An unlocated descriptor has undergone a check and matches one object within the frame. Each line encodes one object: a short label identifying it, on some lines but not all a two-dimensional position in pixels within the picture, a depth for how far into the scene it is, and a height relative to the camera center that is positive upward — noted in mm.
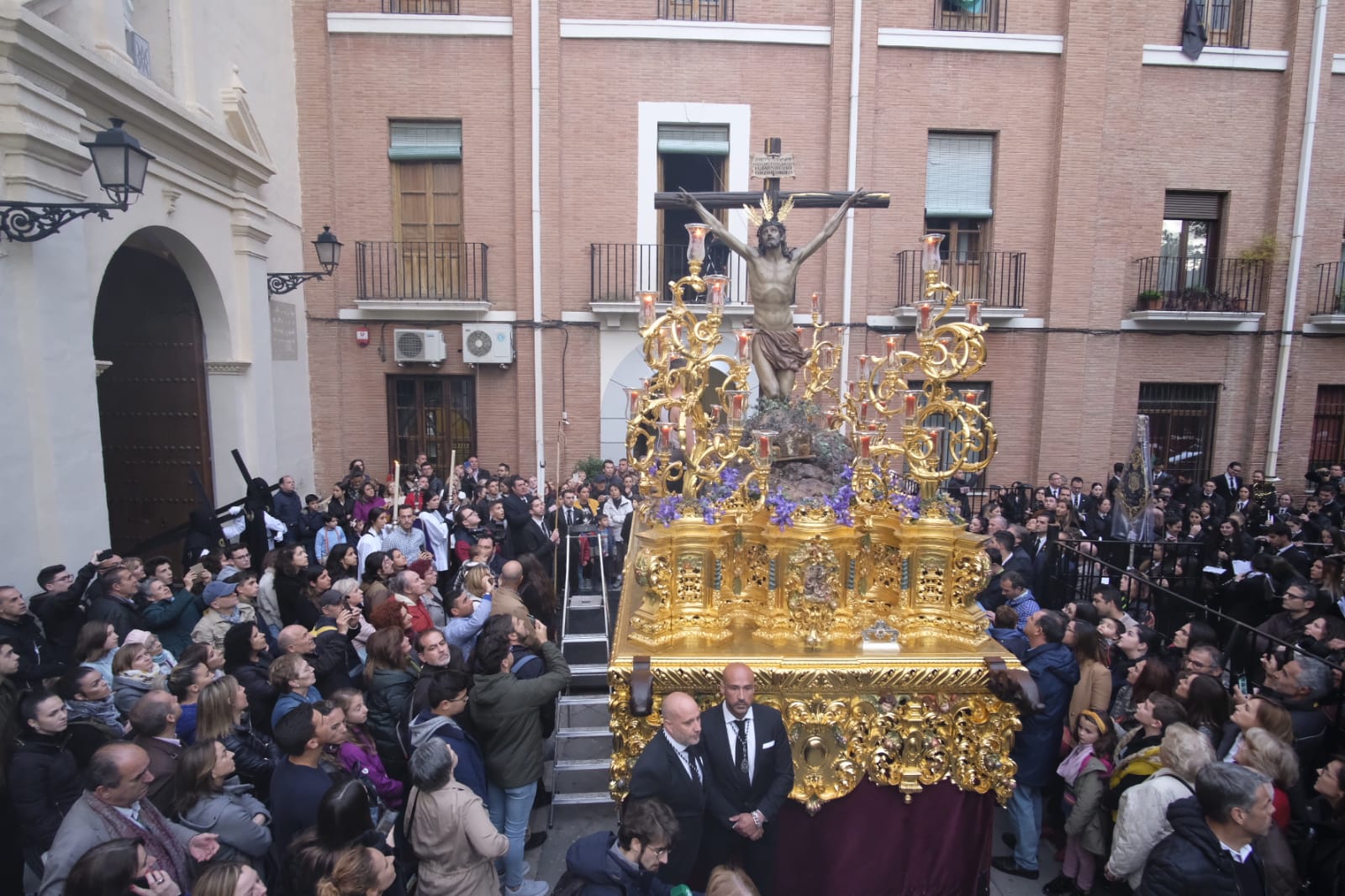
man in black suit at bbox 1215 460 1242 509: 12445 -2156
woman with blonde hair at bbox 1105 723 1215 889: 3426 -1961
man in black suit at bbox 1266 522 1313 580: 7324 -1910
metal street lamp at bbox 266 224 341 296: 10625 +962
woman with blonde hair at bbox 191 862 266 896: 2518 -1758
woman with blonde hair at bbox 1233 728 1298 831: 3477 -1814
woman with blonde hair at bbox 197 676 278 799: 3459 -1760
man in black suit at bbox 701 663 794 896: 3762 -2108
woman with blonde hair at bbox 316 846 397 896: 2686 -1854
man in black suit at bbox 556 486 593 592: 9090 -2217
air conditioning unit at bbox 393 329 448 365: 12945 -150
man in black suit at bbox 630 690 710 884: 3465 -1935
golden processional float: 4371 -1509
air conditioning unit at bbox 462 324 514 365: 13008 -94
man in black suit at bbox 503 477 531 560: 8531 -1976
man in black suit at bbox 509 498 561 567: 8422 -2172
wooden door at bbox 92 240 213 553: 9953 -820
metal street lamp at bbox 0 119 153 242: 5934 +1118
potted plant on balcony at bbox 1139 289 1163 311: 13406 +839
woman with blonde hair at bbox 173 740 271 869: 3125 -1887
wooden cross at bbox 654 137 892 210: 6797 +1260
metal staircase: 5469 -2831
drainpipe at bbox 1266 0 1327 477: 13203 +1844
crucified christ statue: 6469 +371
